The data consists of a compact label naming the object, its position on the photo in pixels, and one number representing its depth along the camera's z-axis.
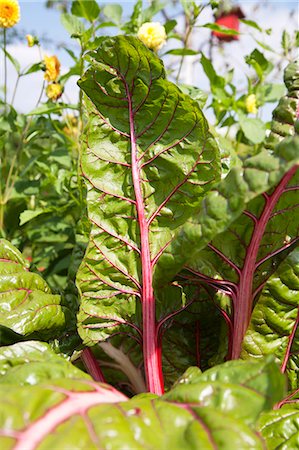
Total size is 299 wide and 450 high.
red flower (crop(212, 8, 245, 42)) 6.76
